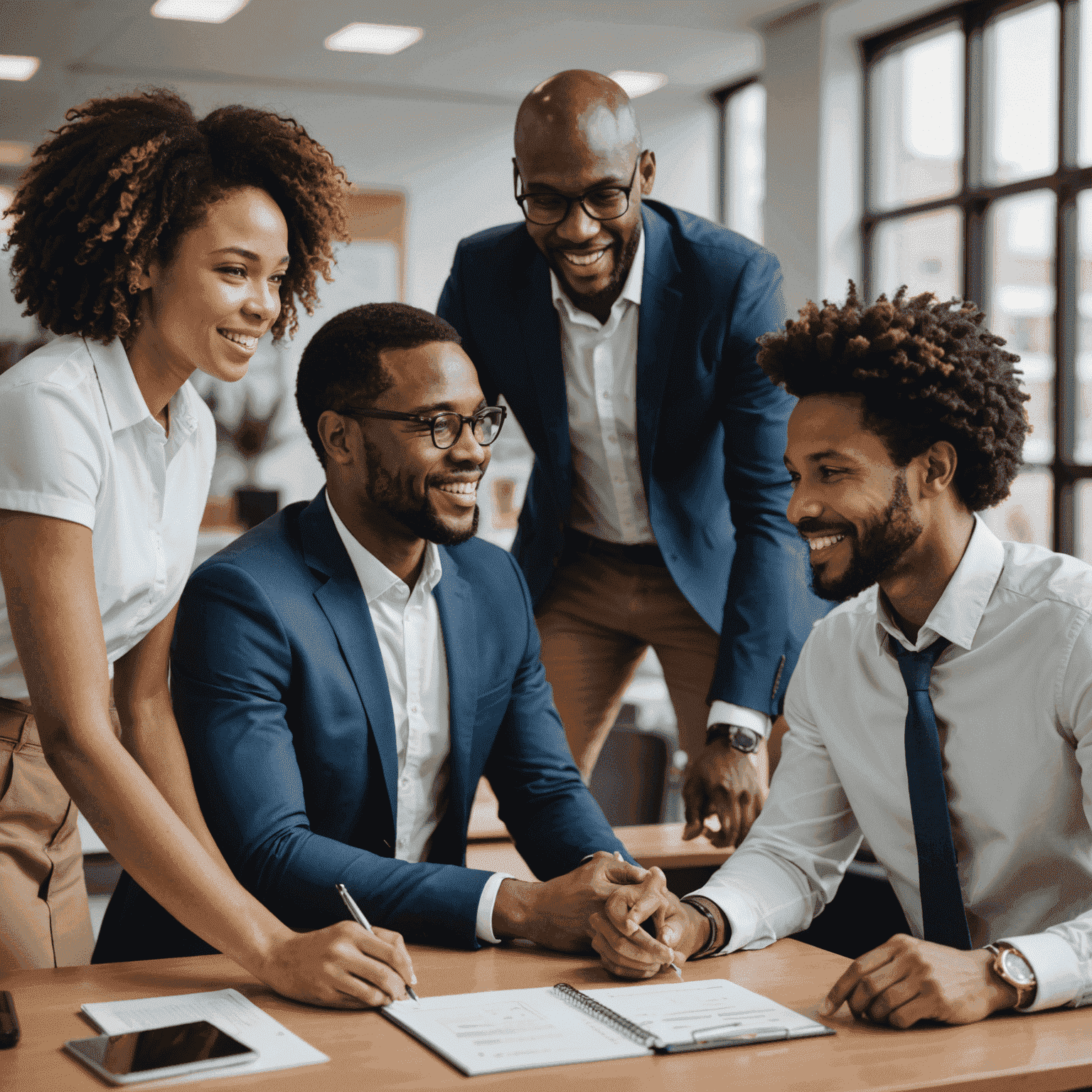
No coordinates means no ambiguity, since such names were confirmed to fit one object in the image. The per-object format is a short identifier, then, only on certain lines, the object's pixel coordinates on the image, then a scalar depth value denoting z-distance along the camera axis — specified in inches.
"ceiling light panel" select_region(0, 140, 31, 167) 282.6
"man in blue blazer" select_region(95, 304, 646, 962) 67.4
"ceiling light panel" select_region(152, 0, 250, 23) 239.6
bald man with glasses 92.7
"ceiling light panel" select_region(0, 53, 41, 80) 262.2
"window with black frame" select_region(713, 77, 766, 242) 303.9
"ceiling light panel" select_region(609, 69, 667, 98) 290.0
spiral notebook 50.1
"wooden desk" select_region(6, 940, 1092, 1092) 47.7
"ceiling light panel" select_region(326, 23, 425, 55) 256.7
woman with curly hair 59.4
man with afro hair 69.1
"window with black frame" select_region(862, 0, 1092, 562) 209.9
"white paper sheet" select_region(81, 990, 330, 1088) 48.7
